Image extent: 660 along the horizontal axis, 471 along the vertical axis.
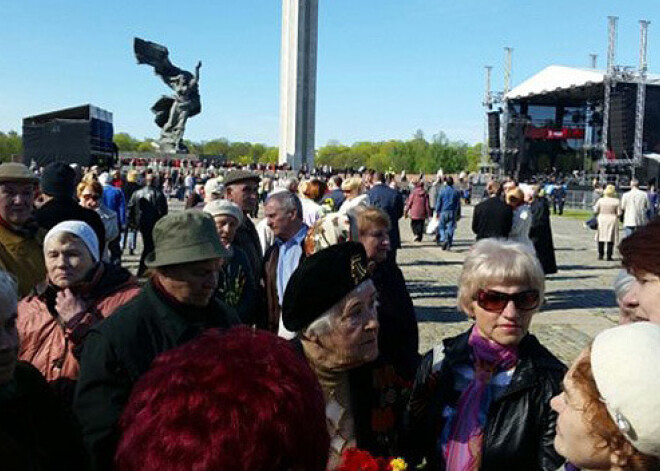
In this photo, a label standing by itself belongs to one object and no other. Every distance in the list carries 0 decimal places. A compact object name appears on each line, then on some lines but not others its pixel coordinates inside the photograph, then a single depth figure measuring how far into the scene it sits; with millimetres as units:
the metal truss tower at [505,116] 52044
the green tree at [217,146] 136000
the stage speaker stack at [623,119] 40406
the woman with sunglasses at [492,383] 2547
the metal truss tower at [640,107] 40094
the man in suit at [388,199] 12727
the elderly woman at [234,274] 4781
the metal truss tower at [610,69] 40562
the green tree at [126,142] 140125
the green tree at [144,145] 136000
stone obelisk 49250
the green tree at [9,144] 98200
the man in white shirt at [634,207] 15375
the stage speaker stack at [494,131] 54062
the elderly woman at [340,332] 2531
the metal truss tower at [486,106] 55094
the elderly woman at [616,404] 1507
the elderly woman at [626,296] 2994
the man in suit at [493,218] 9883
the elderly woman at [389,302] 3303
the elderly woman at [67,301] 3166
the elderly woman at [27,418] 1886
